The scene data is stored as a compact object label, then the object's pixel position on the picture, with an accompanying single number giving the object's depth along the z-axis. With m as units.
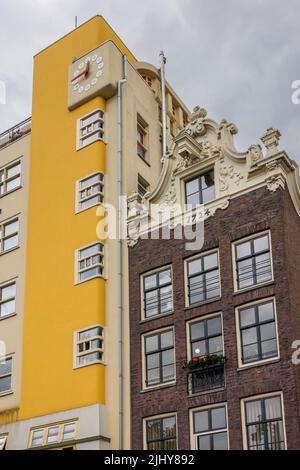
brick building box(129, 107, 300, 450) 28.77
